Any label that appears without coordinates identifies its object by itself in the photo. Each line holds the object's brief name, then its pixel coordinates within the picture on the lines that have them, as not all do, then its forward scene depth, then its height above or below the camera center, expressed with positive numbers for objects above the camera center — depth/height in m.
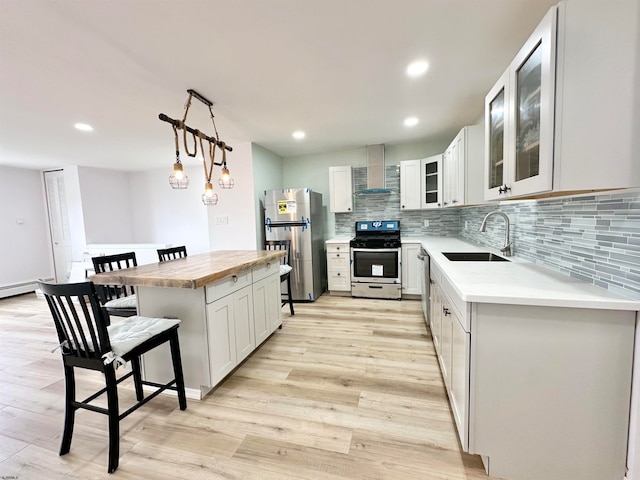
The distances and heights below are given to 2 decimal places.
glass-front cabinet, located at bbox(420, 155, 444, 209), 3.62 +0.52
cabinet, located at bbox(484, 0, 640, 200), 0.95 +0.45
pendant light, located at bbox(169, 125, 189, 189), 2.07 +0.39
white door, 5.28 +0.21
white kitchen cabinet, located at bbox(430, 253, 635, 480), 1.09 -0.76
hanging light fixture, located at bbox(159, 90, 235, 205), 2.04 +0.45
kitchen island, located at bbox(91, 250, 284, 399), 1.72 -0.61
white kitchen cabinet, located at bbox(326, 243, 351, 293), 4.07 -0.71
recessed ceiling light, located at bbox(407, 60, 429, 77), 2.00 +1.18
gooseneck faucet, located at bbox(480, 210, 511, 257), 2.17 -0.24
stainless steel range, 3.80 -0.68
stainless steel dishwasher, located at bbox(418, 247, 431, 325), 2.75 -0.68
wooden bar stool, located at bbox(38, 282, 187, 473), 1.28 -0.64
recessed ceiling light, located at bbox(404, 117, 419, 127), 3.17 +1.20
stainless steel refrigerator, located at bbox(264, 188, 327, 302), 3.89 -0.10
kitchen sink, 2.22 -0.35
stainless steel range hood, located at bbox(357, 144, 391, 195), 4.22 +0.83
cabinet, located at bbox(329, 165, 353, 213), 4.26 +0.52
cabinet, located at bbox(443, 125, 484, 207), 2.44 +0.49
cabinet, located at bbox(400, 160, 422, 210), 3.94 +0.51
